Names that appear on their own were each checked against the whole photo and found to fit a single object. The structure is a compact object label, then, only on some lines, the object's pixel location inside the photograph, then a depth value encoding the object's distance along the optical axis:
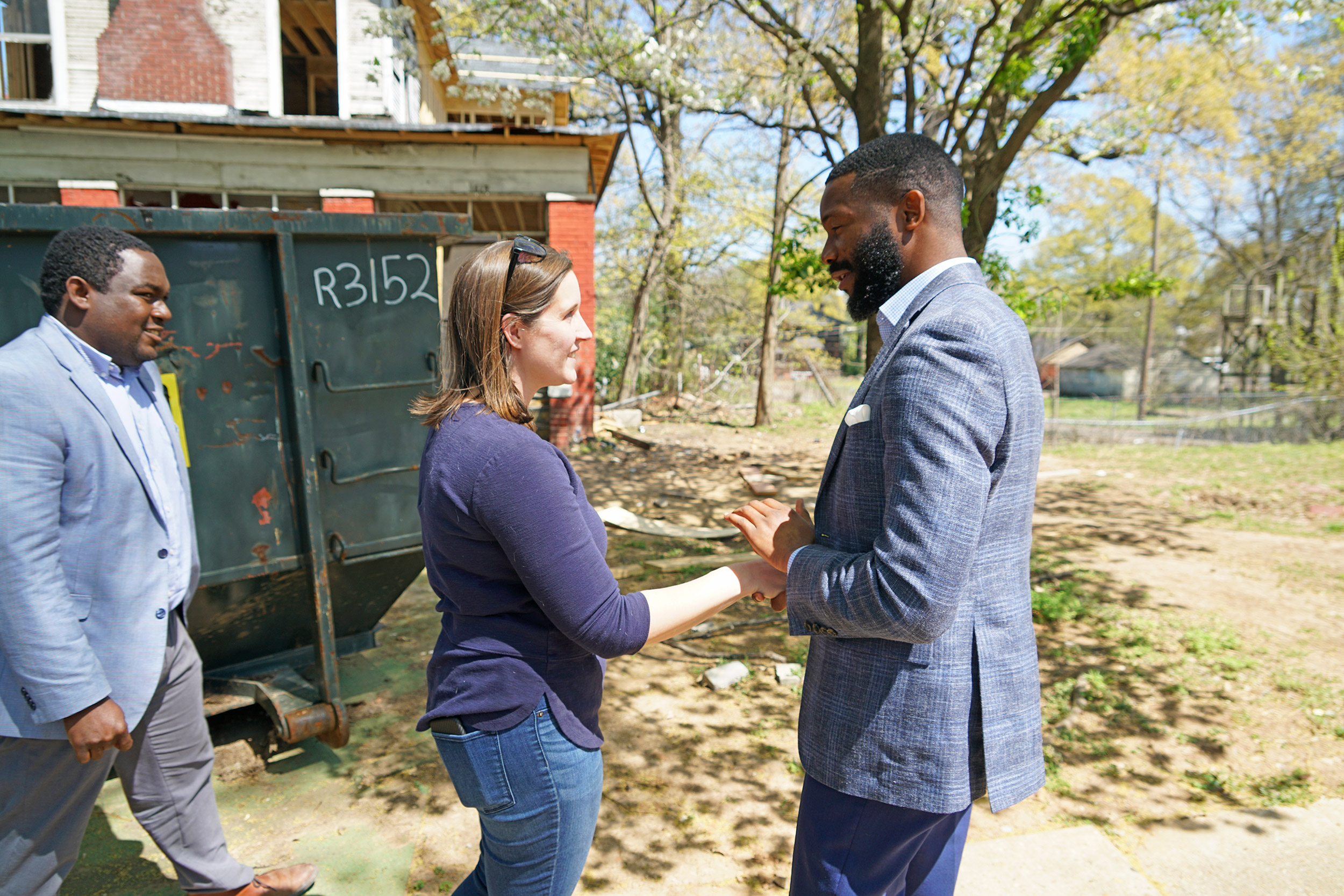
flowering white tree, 7.74
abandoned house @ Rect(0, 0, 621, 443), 10.31
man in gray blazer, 1.35
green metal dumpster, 3.19
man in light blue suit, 1.92
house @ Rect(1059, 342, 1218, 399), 46.38
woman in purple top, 1.46
